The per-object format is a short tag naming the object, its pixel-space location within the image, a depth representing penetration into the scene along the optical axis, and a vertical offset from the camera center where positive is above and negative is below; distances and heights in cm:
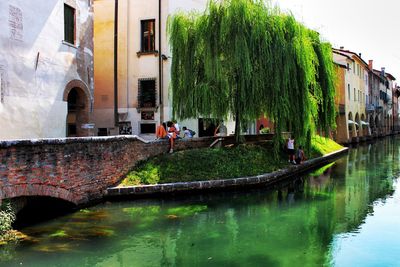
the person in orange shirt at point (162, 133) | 1631 -17
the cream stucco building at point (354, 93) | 4141 +448
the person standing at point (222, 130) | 2397 -8
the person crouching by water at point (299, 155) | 1917 -127
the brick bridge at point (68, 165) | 880 -100
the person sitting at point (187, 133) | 1967 -22
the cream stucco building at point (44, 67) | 1367 +247
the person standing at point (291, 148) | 1856 -89
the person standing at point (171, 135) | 1573 -24
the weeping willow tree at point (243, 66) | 1612 +270
